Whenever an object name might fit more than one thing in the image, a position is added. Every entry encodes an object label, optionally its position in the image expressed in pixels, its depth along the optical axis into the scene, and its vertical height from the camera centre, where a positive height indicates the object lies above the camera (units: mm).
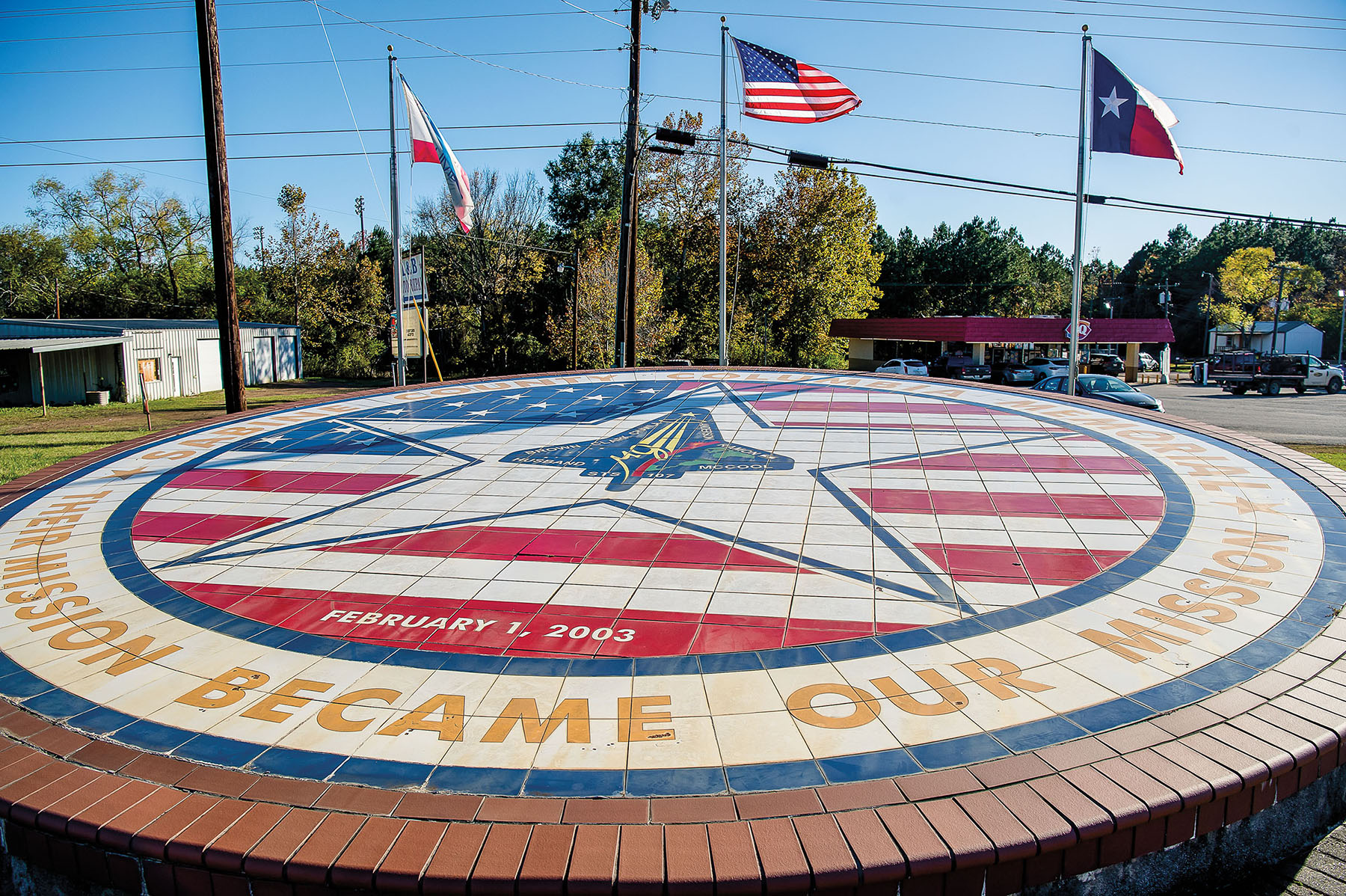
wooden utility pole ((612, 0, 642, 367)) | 18969 +3029
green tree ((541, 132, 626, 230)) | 53625 +11863
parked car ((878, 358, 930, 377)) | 38675 -906
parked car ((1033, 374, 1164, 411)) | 21812 -1315
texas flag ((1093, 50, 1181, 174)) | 13735 +4136
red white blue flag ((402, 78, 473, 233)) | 15203 +3973
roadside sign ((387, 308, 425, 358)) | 23603 +562
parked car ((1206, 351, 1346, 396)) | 36188 -1351
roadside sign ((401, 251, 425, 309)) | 19016 +1855
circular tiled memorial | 3014 -1766
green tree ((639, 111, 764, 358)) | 40000 +6415
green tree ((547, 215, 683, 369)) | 36656 +2072
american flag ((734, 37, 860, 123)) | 14547 +4823
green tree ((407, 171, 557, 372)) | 47969 +4355
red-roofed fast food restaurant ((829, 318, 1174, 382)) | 40719 +796
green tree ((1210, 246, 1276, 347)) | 66312 +5413
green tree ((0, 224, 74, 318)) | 51562 +5644
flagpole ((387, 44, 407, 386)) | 18844 +2971
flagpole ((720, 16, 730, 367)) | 16953 +3910
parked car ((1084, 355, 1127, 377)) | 41406 -935
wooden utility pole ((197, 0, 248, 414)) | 12945 +2519
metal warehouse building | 28516 -128
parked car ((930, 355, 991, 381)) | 42344 -1163
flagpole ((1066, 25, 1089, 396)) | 16828 +2567
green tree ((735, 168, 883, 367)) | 39469 +4789
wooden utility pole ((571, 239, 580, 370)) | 35250 +1835
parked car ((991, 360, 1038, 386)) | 34969 -1244
